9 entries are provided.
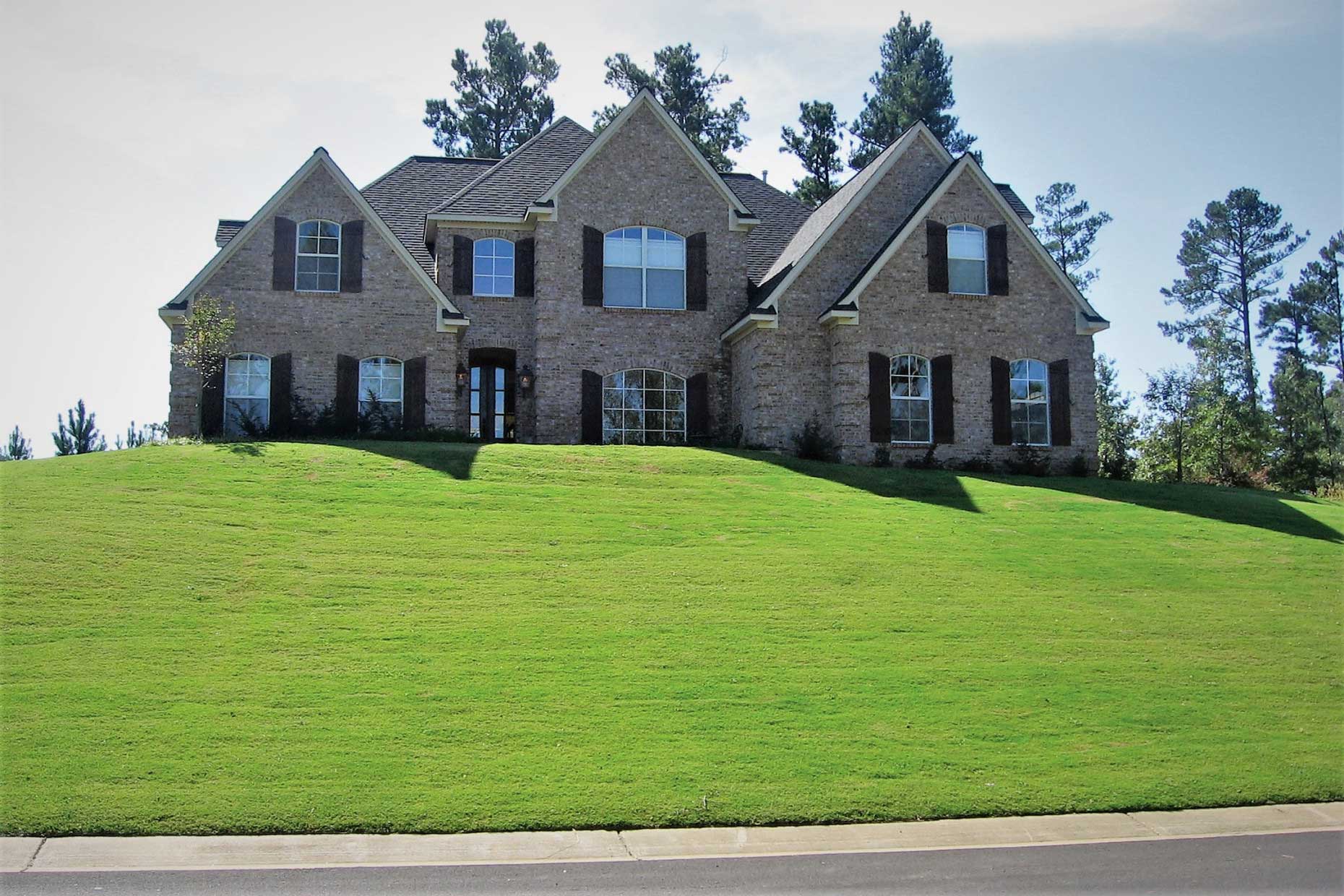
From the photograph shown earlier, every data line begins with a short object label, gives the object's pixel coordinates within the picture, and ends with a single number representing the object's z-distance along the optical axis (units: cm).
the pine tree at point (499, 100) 5116
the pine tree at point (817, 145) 5034
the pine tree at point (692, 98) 4891
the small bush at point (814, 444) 2525
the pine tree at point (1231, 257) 5353
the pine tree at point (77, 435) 2558
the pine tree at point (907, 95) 4819
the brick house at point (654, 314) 2498
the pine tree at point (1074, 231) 5203
